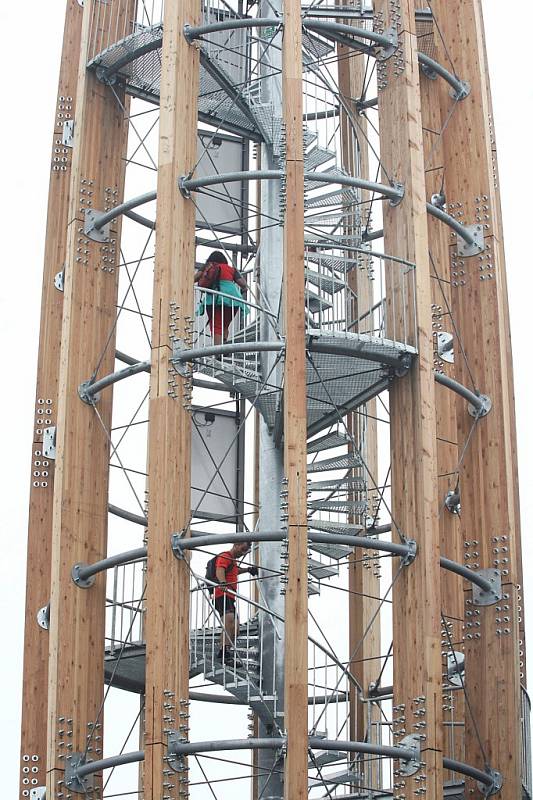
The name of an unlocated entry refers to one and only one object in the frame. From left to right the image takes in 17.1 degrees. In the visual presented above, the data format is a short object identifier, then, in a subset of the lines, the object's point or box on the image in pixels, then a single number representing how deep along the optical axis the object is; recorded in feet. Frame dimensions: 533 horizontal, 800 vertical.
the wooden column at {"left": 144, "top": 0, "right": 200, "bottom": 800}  72.13
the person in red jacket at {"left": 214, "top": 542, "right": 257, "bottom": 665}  80.28
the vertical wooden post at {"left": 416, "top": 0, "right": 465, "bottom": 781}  89.04
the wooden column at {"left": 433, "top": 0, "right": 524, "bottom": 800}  81.92
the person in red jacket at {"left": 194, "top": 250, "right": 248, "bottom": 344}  82.48
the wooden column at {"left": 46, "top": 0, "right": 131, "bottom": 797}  79.25
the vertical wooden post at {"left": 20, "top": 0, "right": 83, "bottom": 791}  87.15
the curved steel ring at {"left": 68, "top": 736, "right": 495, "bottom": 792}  70.64
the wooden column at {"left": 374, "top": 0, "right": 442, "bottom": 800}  74.08
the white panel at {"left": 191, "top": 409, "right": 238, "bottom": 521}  90.43
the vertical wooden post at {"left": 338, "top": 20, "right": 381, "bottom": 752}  95.20
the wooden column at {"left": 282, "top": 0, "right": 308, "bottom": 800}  68.80
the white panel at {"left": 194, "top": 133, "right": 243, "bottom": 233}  97.91
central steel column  80.53
